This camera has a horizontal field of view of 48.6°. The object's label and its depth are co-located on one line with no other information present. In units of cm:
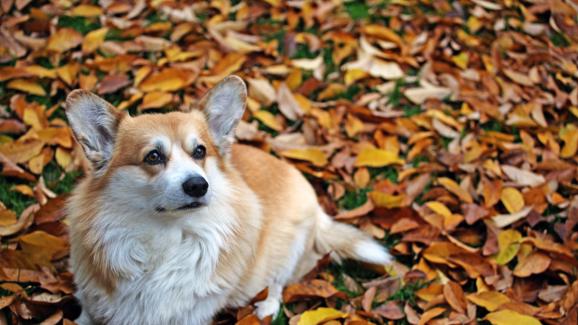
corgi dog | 251
